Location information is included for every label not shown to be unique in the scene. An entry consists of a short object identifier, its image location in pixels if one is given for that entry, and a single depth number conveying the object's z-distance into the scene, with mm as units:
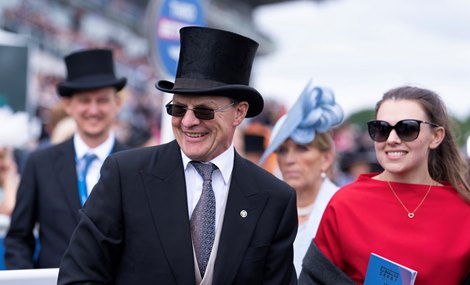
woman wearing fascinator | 4797
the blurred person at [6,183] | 6090
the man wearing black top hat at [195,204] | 2859
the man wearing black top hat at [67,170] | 4449
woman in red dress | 3395
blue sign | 6359
